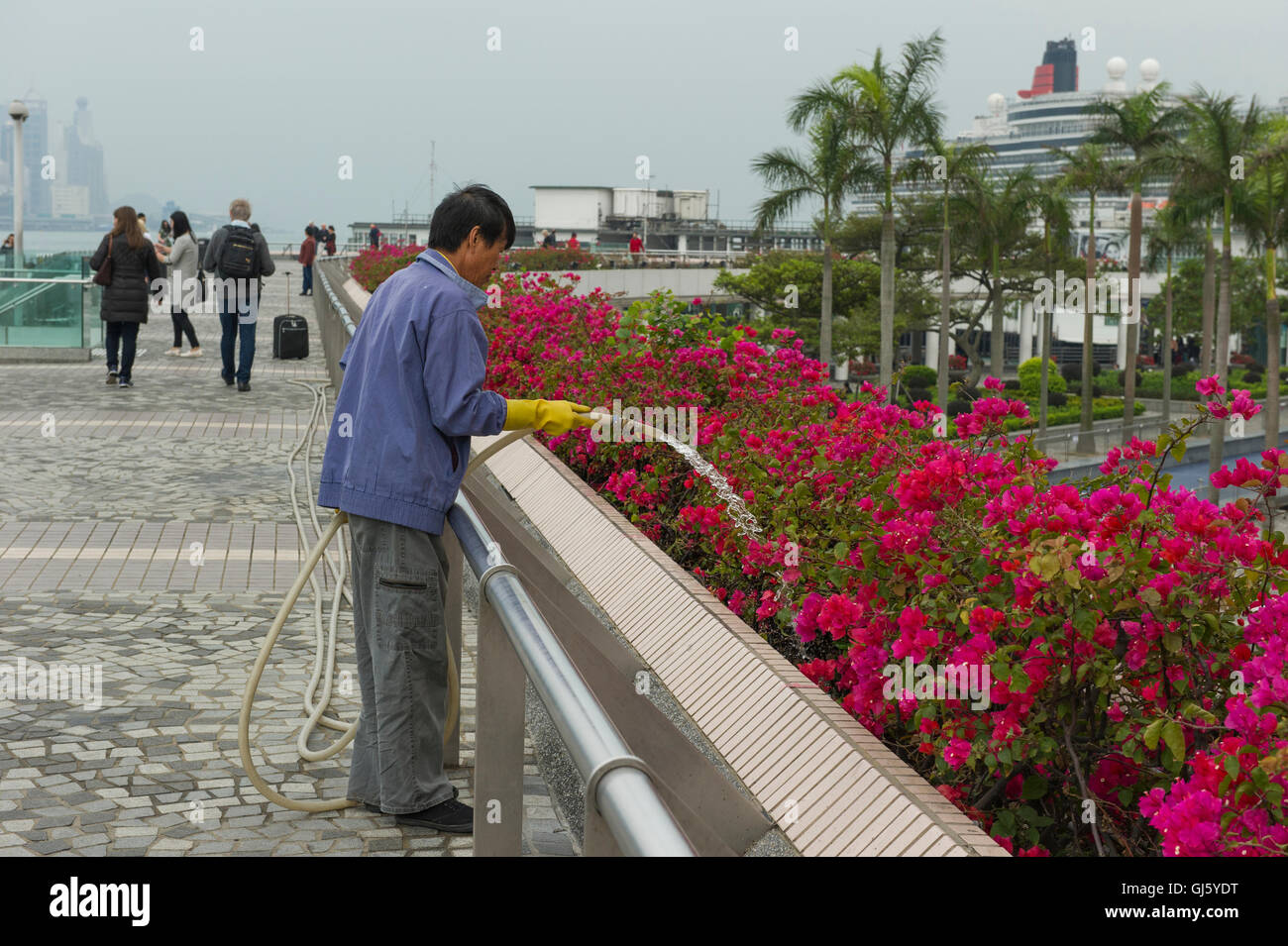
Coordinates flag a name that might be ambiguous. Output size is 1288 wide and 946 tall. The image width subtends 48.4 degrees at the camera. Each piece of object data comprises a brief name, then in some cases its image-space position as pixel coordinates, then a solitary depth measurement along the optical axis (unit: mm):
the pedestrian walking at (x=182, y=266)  17562
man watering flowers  3604
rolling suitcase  18094
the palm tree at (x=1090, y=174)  48750
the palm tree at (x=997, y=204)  50469
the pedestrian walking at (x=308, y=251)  33219
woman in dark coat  14727
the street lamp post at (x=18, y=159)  25453
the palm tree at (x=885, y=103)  41875
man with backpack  14375
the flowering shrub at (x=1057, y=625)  2668
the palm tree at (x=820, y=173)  43219
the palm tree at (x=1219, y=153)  42812
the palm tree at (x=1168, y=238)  48188
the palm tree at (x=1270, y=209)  42344
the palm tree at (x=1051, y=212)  53062
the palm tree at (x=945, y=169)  44500
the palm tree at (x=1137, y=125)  47553
